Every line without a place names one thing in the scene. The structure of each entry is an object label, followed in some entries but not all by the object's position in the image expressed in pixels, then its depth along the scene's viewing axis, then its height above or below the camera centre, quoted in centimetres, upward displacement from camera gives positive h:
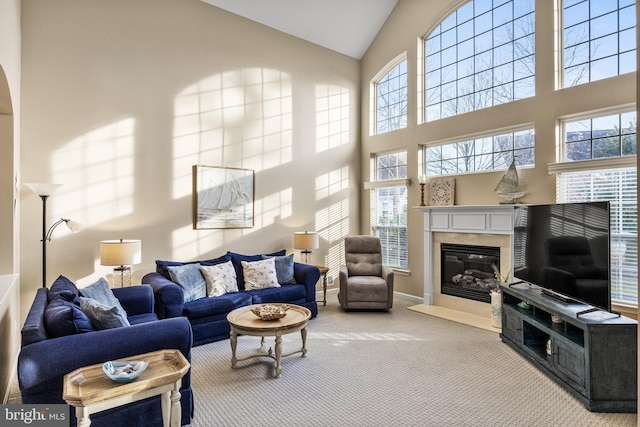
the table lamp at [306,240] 541 -41
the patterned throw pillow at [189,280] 410 -78
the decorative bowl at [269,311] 329 -93
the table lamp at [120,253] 370 -41
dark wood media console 261 -111
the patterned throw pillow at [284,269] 501 -80
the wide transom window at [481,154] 467 +86
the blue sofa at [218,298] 380 -102
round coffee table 313 -101
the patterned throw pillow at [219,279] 434 -82
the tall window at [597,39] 386 +198
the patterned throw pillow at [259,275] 471 -83
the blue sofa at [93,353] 196 -84
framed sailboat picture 487 +24
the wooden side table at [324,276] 552 -99
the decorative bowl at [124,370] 187 -86
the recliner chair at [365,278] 511 -99
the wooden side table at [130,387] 174 -90
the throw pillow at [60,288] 277 -61
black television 287 -36
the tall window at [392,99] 620 +207
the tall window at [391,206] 614 +12
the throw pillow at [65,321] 219 -67
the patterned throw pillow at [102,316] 237 -69
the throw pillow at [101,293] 301 -68
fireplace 473 -33
